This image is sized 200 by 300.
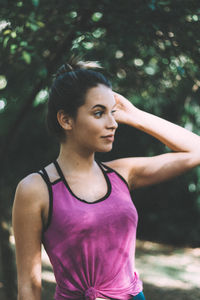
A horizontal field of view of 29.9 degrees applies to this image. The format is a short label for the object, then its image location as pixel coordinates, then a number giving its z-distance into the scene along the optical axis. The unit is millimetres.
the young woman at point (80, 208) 1818
